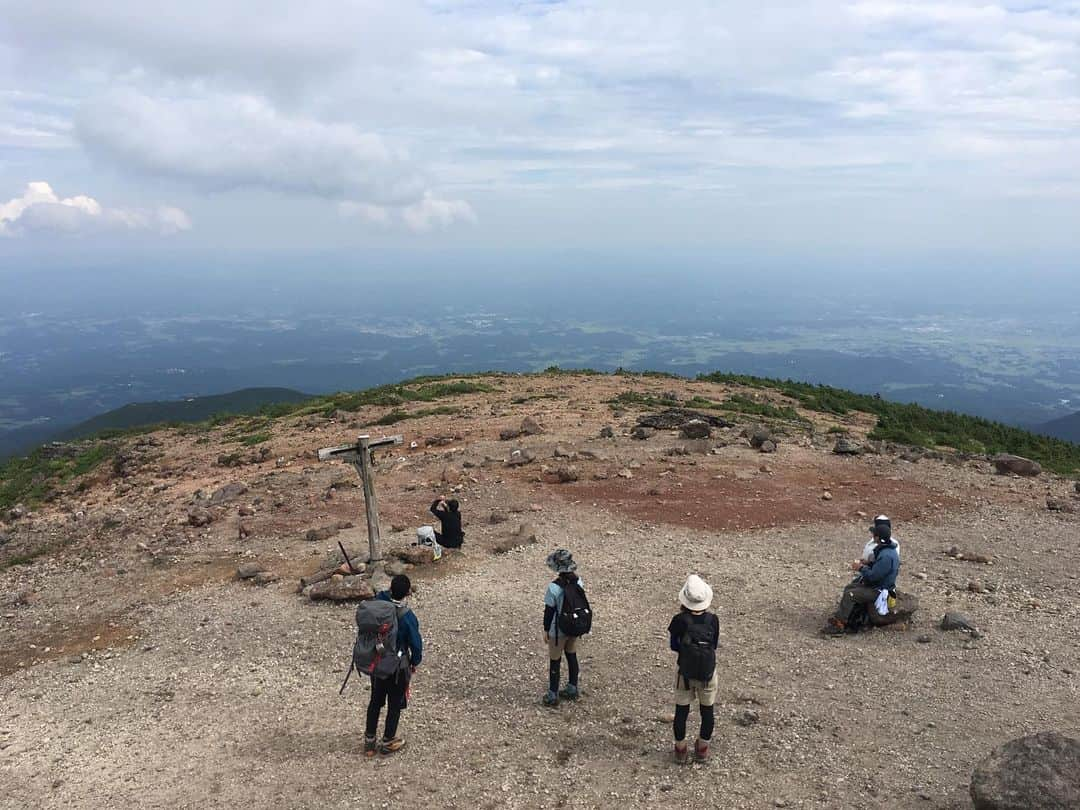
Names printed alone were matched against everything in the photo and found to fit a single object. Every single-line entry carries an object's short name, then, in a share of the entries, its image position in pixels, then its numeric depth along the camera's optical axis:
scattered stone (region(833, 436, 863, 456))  19.98
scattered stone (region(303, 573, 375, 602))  12.12
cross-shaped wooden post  13.02
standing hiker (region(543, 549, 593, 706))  8.17
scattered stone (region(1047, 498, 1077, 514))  16.12
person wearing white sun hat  7.14
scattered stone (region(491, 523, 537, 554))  14.26
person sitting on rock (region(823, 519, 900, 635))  9.91
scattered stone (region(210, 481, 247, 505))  18.06
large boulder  5.70
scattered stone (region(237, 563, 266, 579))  13.50
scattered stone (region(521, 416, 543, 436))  21.86
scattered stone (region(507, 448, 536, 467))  19.31
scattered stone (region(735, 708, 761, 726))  8.20
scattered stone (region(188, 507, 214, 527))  16.52
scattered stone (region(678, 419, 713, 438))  20.91
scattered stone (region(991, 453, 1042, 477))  19.16
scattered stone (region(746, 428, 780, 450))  20.25
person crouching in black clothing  13.98
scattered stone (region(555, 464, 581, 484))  17.94
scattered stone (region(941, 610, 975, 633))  10.19
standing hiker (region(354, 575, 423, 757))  7.35
